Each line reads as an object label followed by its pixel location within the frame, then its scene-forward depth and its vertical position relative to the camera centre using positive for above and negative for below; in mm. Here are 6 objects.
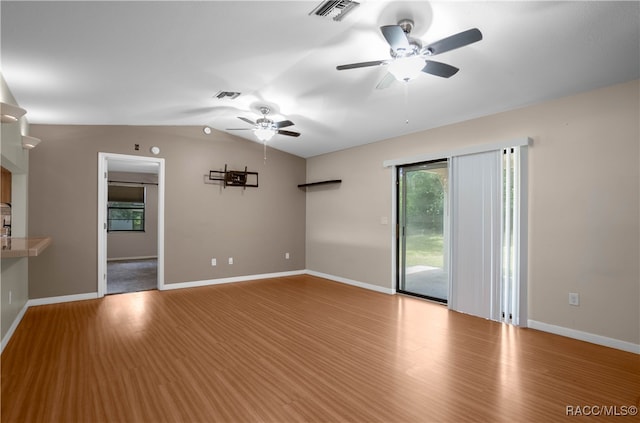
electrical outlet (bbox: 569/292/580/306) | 3433 -875
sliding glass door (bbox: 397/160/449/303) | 4863 -250
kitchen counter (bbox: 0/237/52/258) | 2640 -306
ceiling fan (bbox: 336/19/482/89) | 2207 +1175
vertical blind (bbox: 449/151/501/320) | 4047 -248
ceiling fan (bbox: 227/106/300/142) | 4434 +1165
